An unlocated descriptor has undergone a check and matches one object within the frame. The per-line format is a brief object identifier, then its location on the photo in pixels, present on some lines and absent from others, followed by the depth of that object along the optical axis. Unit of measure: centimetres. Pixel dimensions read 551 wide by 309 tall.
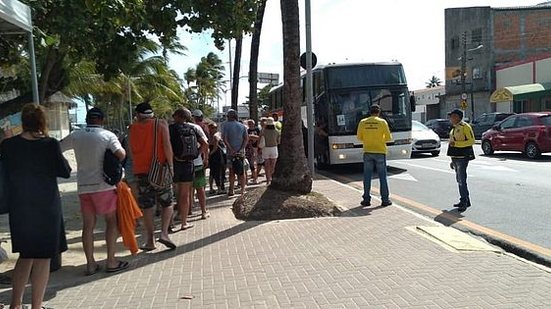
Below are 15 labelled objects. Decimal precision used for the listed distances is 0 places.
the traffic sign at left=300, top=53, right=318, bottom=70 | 1460
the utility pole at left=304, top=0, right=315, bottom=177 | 1348
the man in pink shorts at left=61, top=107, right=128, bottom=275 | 582
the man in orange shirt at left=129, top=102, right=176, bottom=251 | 673
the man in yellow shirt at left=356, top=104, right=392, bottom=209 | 977
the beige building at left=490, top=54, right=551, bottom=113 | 3912
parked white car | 2056
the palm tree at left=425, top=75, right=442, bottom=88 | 13088
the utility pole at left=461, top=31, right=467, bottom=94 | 4809
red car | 1811
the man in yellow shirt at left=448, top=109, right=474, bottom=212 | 941
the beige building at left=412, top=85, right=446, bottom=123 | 6488
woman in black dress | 452
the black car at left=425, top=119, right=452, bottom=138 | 3588
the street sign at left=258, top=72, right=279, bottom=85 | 2722
